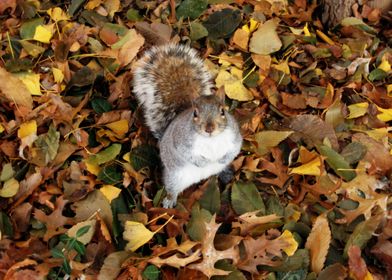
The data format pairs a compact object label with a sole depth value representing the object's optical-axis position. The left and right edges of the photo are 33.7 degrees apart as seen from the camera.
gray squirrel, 0.74
